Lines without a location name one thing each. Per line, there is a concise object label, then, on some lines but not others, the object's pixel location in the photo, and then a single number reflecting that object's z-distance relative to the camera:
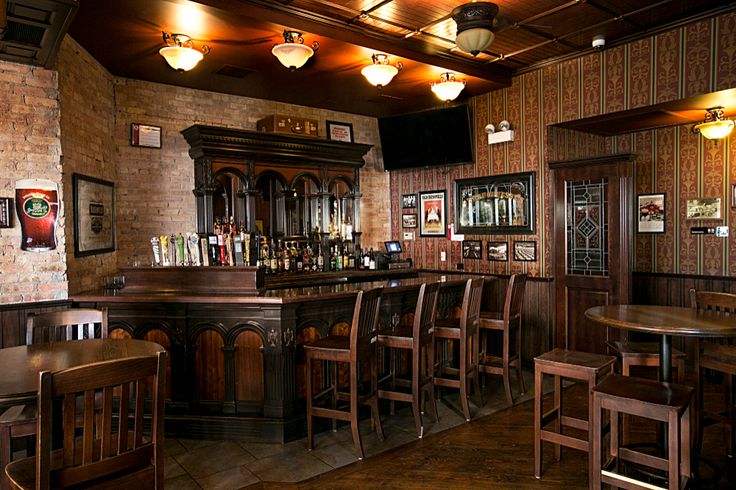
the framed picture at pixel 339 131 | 7.96
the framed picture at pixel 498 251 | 6.74
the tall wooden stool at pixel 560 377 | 3.35
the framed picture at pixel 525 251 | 6.43
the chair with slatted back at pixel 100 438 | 1.96
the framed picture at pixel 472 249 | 7.05
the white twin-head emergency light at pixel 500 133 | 6.64
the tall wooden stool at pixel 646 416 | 2.67
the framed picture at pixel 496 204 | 6.52
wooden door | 5.56
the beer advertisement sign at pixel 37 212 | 4.28
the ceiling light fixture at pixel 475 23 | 3.86
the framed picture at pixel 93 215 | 4.88
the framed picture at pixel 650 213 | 6.79
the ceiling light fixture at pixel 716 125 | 5.70
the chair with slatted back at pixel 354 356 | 3.80
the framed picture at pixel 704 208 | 6.22
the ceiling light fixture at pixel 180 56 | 4.52
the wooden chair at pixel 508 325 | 4.90
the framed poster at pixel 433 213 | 7.61
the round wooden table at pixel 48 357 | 2.32
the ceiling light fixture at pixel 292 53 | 4.51
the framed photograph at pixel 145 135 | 6.21
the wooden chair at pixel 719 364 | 3.61
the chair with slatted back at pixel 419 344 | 4.17
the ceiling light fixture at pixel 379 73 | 5.12
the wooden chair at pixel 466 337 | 4.57
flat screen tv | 7.10
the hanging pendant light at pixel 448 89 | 5.67
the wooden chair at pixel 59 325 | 3.03
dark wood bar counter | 4.17
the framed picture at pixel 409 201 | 8.12
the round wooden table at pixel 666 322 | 3.00
